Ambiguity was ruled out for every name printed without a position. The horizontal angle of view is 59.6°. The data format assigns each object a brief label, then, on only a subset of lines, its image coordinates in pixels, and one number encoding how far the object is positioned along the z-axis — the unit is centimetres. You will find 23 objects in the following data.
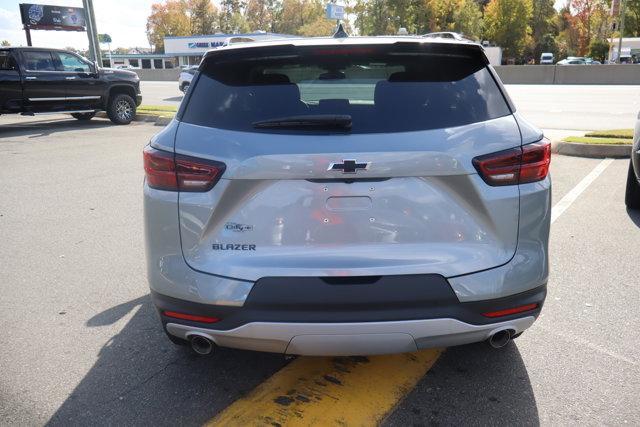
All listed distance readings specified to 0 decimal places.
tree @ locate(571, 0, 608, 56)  6950
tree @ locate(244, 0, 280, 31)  11006
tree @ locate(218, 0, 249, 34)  10300
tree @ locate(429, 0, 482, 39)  5762
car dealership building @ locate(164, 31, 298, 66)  6831
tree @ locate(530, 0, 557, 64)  7543
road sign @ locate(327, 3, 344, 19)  2756
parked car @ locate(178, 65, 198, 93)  2169
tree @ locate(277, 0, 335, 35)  10100
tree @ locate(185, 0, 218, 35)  10225
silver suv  242
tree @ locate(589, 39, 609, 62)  6788
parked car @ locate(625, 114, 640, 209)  576
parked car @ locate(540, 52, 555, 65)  6378
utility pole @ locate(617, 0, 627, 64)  4941
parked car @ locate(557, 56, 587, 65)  5255
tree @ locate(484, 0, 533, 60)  6425
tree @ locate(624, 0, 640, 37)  6147
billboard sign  3575
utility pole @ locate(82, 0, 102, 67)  1759
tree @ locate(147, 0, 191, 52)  10506
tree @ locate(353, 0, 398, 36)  5522
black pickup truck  1393
